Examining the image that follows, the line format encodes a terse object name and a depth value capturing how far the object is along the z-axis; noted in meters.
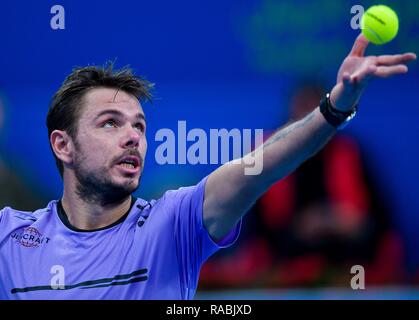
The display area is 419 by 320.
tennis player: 5.98
